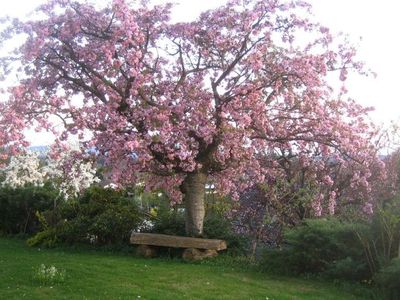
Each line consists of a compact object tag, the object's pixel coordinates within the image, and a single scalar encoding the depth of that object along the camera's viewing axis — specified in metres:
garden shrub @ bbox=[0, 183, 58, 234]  14.53
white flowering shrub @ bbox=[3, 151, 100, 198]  14.12
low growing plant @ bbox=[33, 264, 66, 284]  7.22
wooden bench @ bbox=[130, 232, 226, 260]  10.11
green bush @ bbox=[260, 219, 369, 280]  7.86
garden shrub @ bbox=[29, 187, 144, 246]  11.39
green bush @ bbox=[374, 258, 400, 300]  6.66
